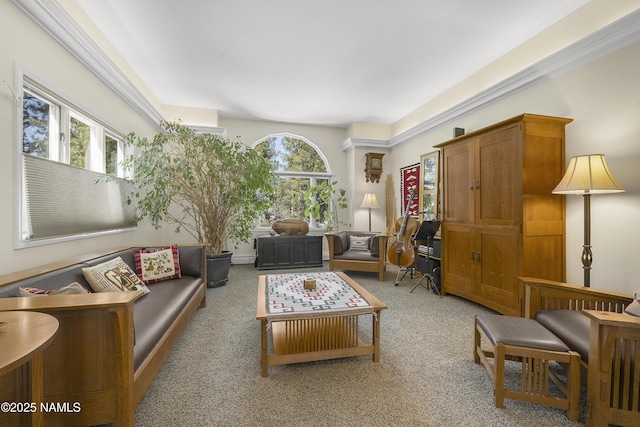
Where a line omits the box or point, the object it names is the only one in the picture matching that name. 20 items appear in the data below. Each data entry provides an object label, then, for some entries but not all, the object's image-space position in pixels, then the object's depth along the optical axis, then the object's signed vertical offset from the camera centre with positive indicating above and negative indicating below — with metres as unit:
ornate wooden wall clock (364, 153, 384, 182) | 5.65 +0.89
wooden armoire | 2.56 -0.02
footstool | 1.45 -0.87
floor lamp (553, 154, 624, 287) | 2.03 +0.18
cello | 3.88 -0.55
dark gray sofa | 1.22 -0.68
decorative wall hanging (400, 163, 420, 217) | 4.88 +0.47
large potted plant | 3.45 +0.36
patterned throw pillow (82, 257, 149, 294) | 1.92 -0.50
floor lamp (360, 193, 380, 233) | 5.33 +0.13
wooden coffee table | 1.85 -0.97
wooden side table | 0.79 -0.41
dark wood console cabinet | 5.00 -0.79
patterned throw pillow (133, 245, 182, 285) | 2.64 -0.53
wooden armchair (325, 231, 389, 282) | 4.25 -0.75
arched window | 5.77 +0.82
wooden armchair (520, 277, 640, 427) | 1.32 -0.83
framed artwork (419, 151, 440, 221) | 4.30 +0.39
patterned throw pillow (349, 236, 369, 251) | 4.74 -0.61
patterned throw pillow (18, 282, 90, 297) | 1.37 -0.41
